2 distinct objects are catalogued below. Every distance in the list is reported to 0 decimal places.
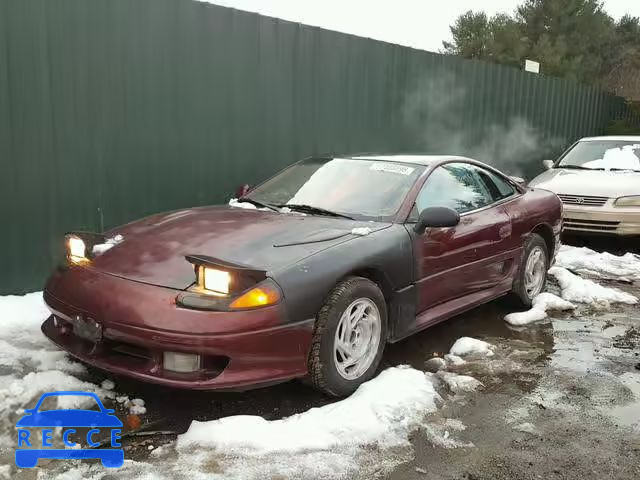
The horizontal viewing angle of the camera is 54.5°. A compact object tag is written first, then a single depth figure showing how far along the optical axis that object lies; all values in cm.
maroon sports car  308
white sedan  799
